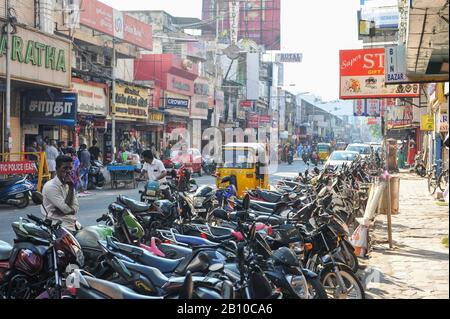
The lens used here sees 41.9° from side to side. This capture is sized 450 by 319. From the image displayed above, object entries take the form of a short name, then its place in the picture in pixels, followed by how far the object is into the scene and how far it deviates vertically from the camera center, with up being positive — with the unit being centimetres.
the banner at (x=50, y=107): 2220 +121
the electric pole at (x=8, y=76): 1822 +195
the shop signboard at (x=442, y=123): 1750 +55
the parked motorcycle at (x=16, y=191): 1520 -137
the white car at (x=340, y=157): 2590 -73
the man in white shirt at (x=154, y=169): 1198 -60
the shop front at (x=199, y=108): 4352 +240
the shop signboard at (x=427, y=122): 2258 +75
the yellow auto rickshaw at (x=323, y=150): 4886 -80
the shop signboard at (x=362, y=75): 1557 +175
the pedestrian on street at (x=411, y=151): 4122 -70
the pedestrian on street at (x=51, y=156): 1925 -56
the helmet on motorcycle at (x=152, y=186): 1097 -87
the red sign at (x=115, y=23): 2555 +555
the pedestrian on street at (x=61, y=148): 2042 -33
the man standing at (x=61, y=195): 712 -68
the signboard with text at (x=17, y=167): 1587 -80
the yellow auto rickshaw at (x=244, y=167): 1593 -73
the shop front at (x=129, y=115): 2925 +124
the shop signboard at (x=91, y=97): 2527 +192
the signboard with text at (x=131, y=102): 2900 +195
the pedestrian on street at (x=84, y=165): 2061 -91
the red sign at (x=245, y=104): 5389 +334
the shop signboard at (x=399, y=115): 3759 +178
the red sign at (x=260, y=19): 7906 +1642
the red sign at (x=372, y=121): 6867 +240
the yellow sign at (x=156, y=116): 3394 +138
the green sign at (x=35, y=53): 1870 +289
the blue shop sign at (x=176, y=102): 3622 +232
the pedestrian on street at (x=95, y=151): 2500 -53
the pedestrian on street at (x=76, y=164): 1853 -82
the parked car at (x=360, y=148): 3483 -43
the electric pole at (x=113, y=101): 2717 +183
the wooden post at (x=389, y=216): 1039 -133
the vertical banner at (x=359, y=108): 4205 +240
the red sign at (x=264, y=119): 5822 +213
